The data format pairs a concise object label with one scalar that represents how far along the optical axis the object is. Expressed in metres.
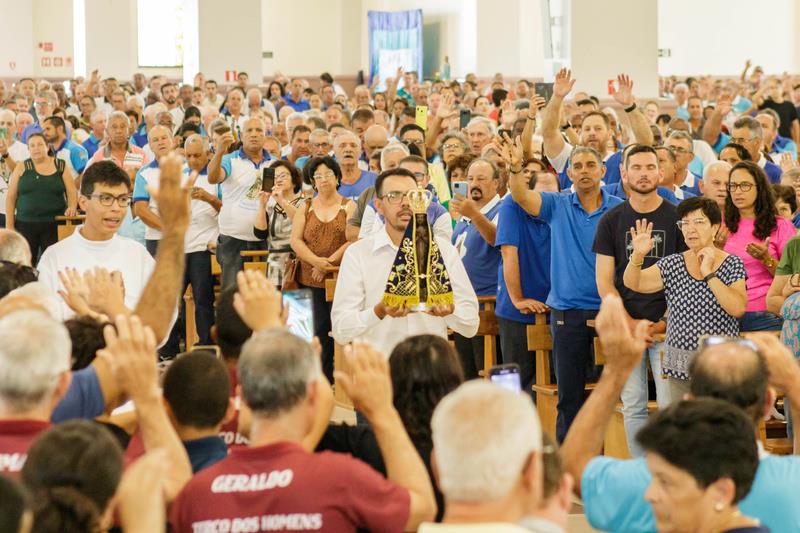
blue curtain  30.38
